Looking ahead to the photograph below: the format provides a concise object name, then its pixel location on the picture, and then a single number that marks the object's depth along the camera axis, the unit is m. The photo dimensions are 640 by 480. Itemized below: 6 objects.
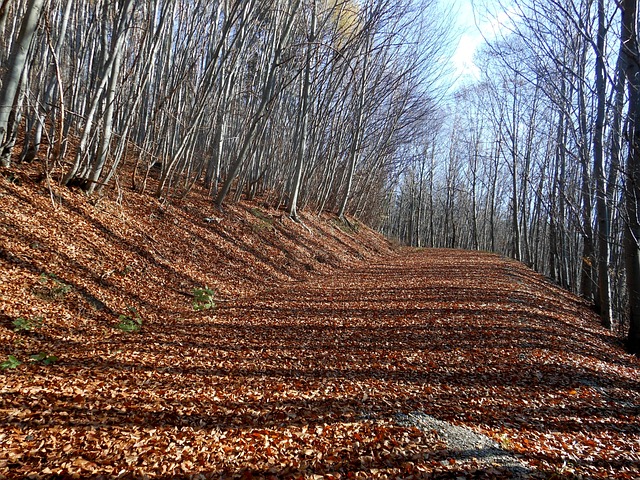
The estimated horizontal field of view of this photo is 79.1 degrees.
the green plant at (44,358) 3.86
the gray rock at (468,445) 3.03
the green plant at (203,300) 6.63
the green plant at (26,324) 4.25
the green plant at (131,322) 5.17
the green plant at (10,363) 3.61
